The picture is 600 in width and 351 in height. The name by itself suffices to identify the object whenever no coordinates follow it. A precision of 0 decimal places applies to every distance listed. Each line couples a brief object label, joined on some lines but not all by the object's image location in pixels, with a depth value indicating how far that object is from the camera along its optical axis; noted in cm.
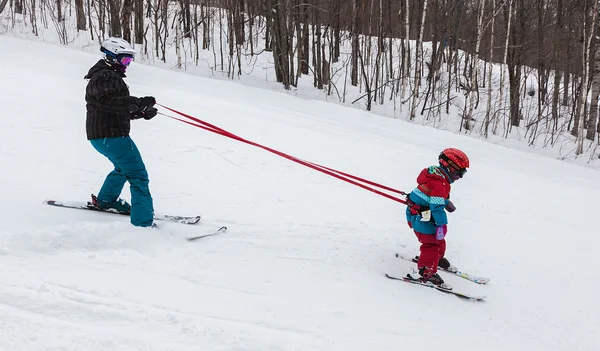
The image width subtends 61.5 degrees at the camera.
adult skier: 442
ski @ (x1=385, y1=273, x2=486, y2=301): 456
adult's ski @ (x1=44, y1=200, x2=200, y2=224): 510
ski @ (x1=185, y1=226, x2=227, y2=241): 472
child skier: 448
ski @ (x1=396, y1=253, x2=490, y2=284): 491
